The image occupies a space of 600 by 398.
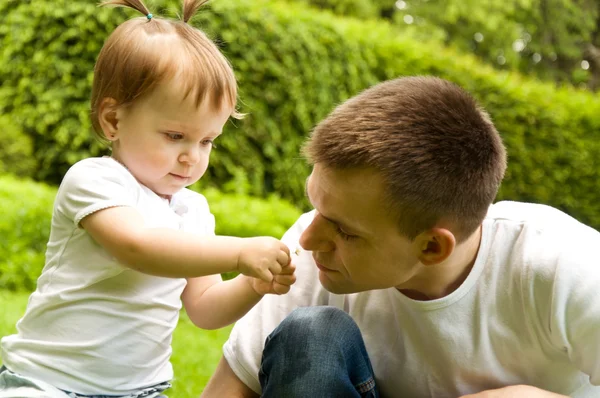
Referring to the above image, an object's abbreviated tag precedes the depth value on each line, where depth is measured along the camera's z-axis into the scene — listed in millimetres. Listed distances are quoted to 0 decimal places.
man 2361
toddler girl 2250
